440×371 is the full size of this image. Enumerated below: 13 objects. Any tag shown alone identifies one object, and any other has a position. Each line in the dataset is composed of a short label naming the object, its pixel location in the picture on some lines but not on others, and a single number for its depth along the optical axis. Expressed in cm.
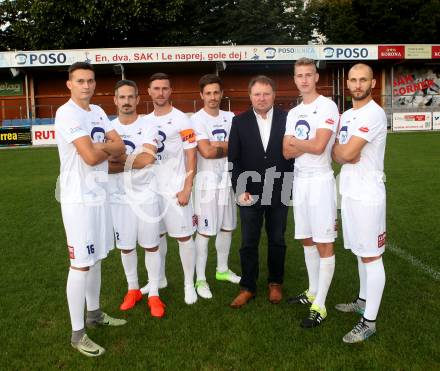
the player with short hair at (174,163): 470
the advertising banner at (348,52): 2784
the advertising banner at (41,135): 2261
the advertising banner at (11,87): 2878
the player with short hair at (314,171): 408
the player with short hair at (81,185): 363
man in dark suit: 461
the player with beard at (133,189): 446
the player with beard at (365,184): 379
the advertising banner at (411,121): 2553
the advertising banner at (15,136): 2244
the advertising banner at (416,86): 3183
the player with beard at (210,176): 498
